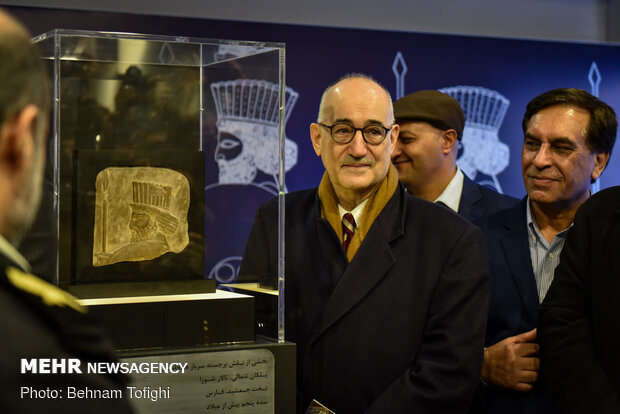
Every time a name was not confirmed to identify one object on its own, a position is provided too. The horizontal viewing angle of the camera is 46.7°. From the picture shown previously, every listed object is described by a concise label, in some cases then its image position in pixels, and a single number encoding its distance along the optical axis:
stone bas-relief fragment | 1.53
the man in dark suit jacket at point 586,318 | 1.82
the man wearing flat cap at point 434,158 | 2.85
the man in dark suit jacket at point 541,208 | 2.23
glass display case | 1.51
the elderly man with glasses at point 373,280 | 1.77
